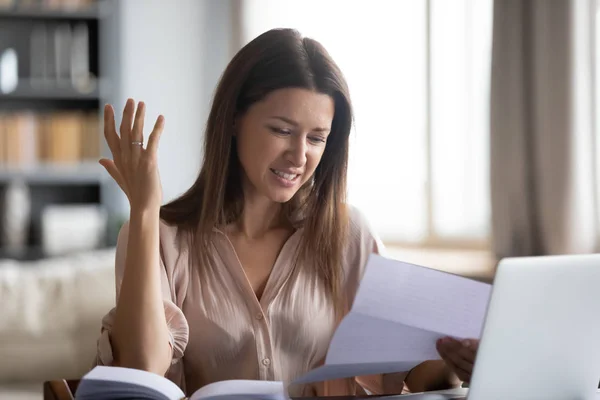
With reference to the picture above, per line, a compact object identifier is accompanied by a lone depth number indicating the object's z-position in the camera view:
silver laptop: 2.36
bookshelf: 7.06
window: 6.62
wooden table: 2.64
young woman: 2.91
